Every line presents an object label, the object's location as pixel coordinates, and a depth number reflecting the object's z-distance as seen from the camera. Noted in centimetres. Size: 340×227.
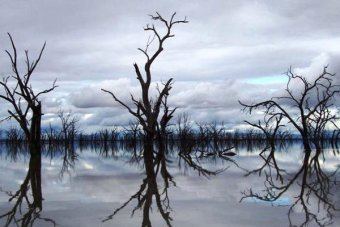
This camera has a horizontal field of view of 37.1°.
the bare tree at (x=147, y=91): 1964
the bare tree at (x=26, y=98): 1941
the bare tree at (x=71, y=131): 5261
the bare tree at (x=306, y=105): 2458
